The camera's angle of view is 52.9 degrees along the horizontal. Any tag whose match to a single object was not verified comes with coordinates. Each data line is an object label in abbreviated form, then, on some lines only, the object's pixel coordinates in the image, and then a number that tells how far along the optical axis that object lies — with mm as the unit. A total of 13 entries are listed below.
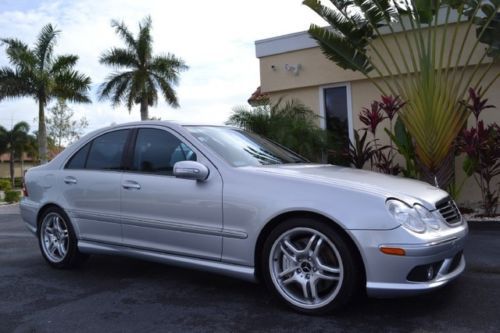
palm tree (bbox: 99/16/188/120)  31016
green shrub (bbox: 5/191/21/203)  21281
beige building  10344
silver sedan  3553
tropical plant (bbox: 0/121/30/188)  56188
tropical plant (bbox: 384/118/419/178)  8570
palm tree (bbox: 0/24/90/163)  26906
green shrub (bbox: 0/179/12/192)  30738
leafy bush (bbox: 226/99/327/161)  9641
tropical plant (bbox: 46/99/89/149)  41031
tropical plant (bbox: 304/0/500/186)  8039
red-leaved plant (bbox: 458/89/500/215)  7639
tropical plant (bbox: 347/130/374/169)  8625
